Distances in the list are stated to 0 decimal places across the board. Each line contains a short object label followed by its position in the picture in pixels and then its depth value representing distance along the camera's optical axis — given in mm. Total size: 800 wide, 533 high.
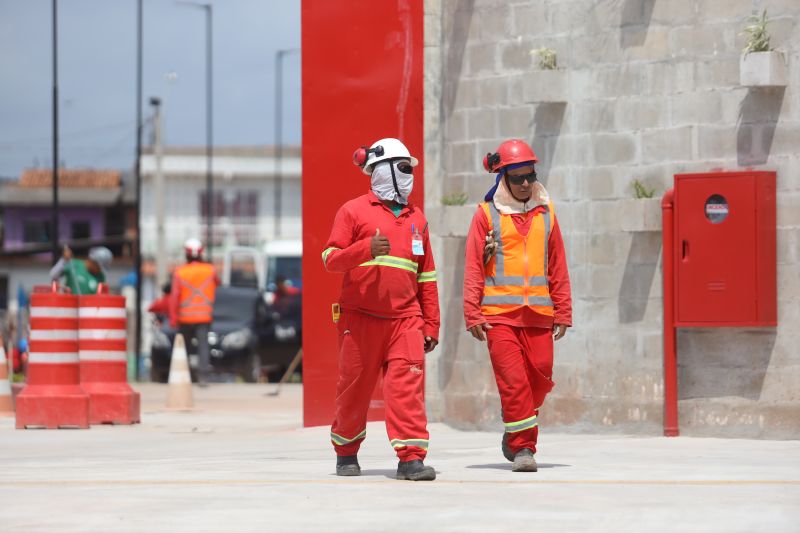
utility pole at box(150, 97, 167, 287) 61469
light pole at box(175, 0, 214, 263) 55888
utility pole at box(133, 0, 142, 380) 37838
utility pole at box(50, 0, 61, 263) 35219
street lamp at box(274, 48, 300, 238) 63356
